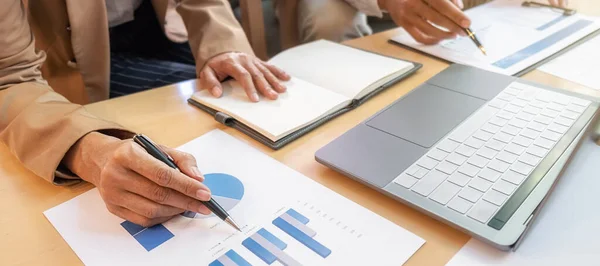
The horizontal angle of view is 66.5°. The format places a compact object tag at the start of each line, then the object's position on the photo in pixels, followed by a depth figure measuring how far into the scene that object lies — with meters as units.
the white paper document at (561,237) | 0.45
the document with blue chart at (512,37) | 0.87
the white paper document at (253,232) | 0.47
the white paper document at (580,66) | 0.80
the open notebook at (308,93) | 0.69
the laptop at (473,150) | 0.49
